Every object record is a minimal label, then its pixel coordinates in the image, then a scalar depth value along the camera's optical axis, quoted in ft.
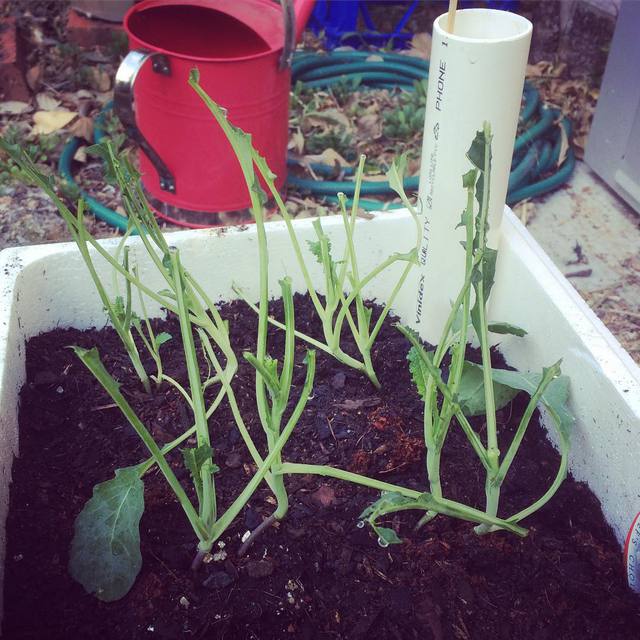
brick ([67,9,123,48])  7.43
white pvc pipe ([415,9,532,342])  2.41
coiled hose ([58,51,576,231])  5.55
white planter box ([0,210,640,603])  2.31
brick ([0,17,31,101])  6.59
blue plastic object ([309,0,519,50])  7.97
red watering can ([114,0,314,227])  4.43
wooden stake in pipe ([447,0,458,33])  2.42
